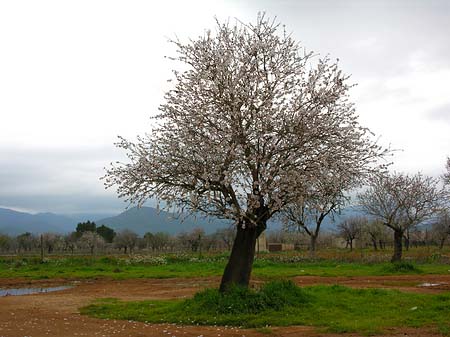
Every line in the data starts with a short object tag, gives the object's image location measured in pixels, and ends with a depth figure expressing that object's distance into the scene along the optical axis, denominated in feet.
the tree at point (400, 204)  125.70
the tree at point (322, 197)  50.93
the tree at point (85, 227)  355.75
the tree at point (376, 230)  249.55
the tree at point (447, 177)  128.20
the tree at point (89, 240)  295.54
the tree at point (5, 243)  315.37
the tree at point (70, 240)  309.92
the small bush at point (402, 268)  100.29
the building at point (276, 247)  269.60
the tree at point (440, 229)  210.38
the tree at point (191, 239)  296.10
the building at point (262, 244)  238.23
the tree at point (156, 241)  334.85
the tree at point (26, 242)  329.52
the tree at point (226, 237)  313.69
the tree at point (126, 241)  330.95
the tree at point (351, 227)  260.68
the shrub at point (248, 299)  50.83
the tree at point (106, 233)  358.08
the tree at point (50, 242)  297.53
